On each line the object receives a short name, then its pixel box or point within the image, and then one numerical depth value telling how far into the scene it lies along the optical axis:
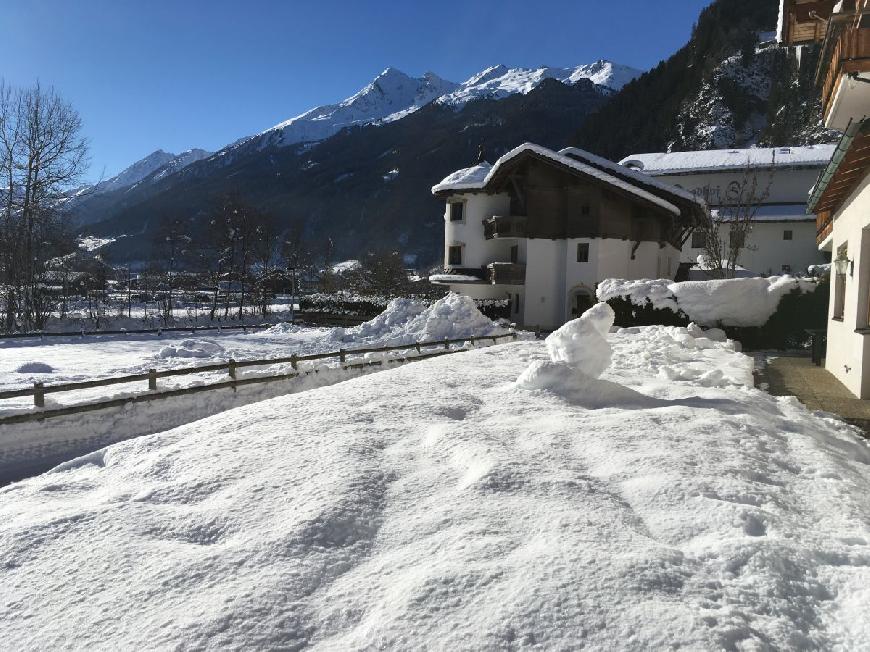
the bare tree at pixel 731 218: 32.44
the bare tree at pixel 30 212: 30.09
